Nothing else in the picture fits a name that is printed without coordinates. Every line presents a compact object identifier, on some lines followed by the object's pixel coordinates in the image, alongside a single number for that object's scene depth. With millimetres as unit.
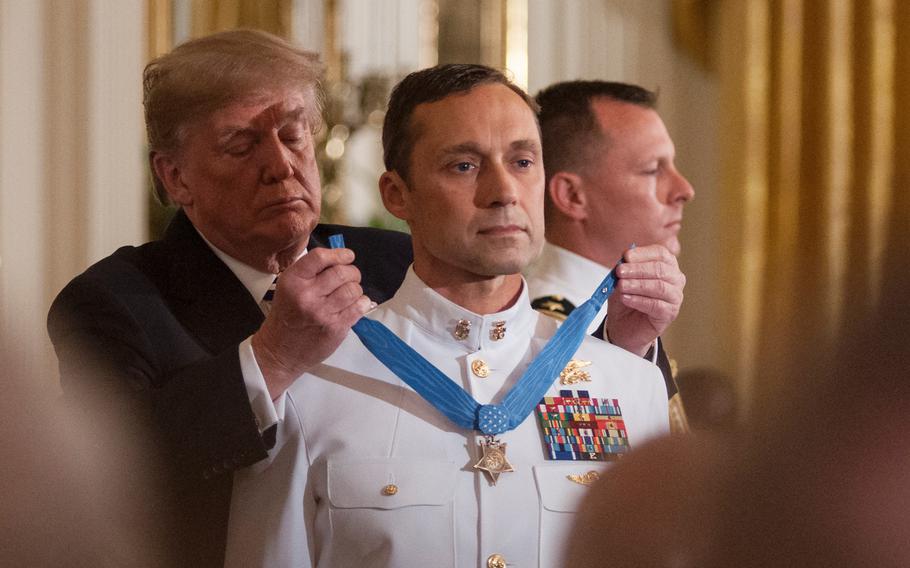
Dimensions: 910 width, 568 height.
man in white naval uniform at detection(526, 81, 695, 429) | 6232
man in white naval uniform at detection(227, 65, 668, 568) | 5366
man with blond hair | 5418
